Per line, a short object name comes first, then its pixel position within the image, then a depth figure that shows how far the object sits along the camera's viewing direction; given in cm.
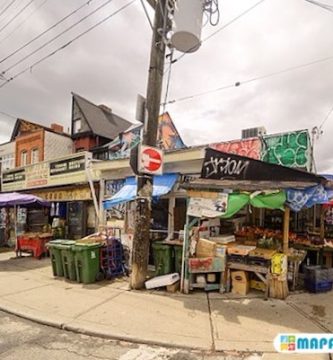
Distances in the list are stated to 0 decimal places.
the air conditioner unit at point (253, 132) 1157
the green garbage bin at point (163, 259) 837
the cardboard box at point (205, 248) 761
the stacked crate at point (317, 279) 743
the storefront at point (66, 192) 1308
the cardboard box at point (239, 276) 732
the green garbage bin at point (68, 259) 865
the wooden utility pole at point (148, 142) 777
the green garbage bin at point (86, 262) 835
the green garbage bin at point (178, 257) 823
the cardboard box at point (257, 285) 740
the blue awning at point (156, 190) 939
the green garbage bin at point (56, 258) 907
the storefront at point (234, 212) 696
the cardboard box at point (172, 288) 756
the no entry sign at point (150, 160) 753
